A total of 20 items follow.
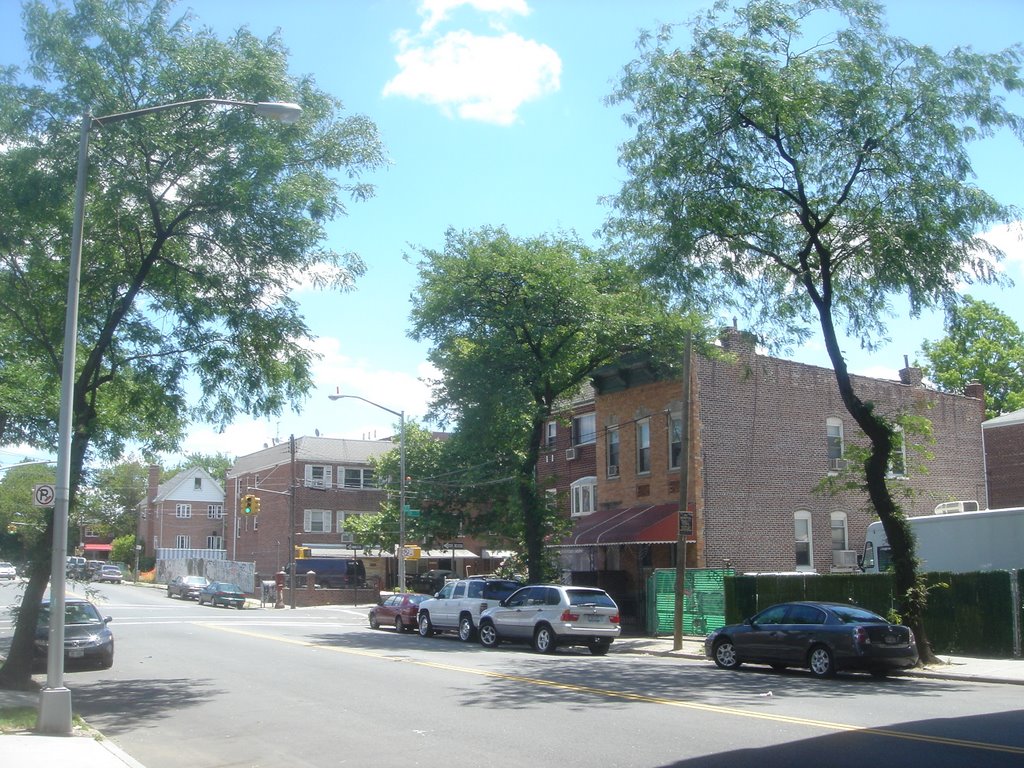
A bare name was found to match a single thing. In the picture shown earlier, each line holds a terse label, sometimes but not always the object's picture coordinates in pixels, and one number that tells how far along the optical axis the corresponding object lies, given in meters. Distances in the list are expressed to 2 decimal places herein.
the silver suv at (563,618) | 24.92
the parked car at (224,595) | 53.06
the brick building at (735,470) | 32.41
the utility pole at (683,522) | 25.19
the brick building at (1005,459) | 37.59
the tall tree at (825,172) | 20.03
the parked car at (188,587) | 58.59
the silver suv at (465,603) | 28.94
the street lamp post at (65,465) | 12.05
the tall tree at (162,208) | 16.16
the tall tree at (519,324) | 29.92
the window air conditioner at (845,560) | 34.06
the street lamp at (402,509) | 41.56
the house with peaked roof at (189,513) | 89.06
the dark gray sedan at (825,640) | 18.25
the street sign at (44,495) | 13.92
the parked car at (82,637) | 19.69
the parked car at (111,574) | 76.94
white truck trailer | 24.31
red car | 33.41
